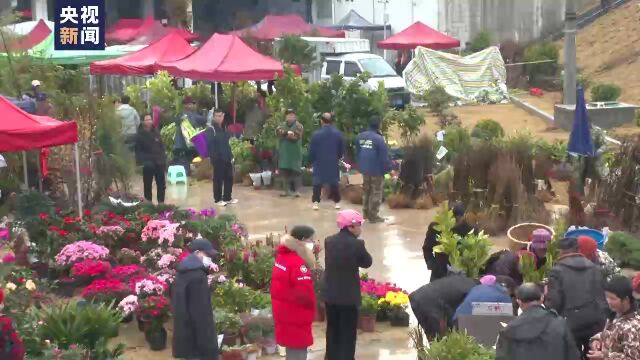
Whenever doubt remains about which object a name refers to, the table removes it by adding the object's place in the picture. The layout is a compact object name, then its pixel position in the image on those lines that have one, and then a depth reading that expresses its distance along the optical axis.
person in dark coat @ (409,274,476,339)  8.82
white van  29.48
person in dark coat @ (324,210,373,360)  9.24
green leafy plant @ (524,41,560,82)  37.03
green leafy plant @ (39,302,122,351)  9.23
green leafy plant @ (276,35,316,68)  30.36
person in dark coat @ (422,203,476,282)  10.45
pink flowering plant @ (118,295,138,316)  10.47
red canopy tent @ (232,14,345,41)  38.09
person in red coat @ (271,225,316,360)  8.89
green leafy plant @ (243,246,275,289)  11.98
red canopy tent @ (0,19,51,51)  26.41
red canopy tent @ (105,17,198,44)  39.25
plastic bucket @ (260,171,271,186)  19.52
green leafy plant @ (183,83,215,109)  24.27
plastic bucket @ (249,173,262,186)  19.55
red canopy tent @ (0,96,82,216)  12.69
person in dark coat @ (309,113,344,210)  16.72
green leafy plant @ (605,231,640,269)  12.12
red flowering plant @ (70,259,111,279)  11.84
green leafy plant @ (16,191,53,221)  14.08
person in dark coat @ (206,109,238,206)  17.53
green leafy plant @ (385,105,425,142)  20.11
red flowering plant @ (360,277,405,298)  11.38
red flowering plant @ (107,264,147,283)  11.47
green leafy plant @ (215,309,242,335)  10.16
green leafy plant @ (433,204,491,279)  9.88
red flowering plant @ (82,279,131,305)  10.95
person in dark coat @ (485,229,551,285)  9.60
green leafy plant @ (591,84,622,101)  30.64
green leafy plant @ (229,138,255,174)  20.03
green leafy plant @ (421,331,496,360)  7.91
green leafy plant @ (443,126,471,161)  18.50
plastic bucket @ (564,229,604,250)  11.26
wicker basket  12.13
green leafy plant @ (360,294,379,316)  10.98
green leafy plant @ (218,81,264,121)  23.20
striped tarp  32.53
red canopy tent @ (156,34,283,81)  21.31
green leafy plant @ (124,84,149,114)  23.66
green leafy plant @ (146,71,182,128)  23.03
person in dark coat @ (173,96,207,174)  21.02
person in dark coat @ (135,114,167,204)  17.34
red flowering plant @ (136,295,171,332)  10.43
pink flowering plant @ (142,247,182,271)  11.77
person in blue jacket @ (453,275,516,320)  8.39
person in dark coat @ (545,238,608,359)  8.22
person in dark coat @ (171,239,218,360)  8.52
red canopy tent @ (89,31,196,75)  24.55
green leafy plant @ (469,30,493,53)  40.66
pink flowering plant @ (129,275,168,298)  10.73
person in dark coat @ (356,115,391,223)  15.75
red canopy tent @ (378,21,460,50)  35.94
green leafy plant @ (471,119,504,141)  20.44
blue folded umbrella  16.20
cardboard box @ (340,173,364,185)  18.67
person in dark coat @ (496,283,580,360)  6.84
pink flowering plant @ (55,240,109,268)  12.20
